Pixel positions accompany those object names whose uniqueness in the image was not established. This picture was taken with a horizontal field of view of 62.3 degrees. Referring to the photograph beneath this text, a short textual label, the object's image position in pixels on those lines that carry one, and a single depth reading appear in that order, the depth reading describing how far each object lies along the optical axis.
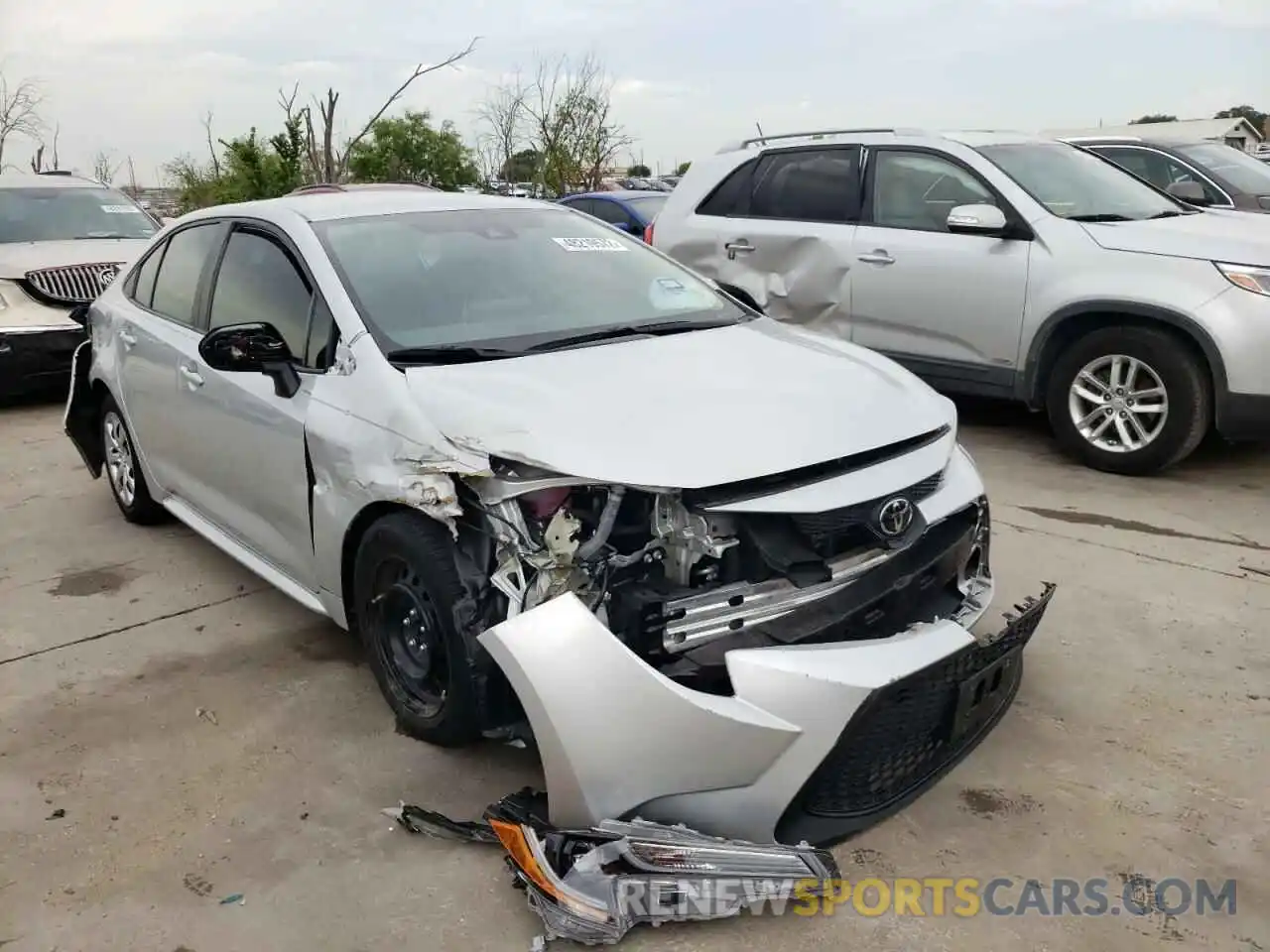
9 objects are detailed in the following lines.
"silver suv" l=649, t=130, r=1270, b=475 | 5.25
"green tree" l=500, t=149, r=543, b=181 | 28.00
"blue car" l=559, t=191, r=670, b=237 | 12.36
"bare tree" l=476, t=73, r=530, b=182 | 27.84
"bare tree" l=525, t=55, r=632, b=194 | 26.73
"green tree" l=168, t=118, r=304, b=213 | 19.48
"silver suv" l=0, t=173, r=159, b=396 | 7.93
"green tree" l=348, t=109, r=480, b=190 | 32.06
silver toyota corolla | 2.41
